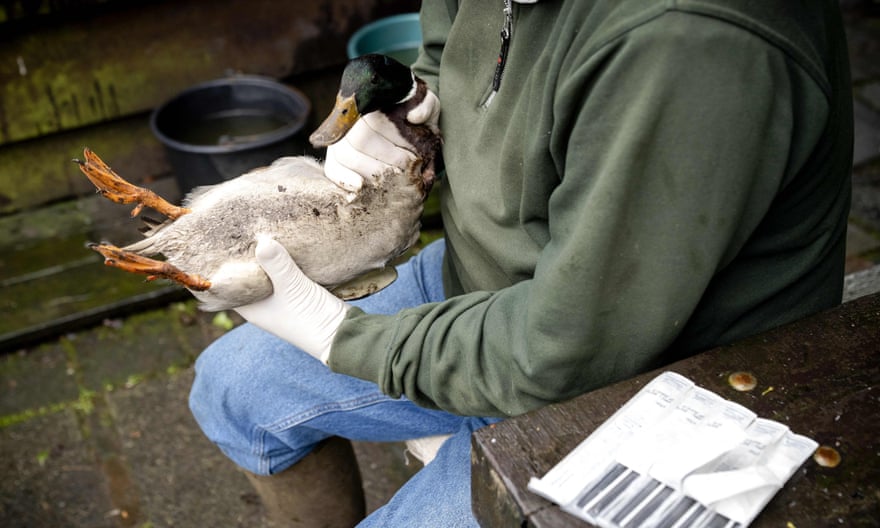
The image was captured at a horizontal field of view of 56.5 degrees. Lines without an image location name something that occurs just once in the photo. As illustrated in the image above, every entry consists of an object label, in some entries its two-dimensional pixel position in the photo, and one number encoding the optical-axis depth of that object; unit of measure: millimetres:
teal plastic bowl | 3539
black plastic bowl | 3260
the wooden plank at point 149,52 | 3342
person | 1015
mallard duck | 1435
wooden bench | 922
